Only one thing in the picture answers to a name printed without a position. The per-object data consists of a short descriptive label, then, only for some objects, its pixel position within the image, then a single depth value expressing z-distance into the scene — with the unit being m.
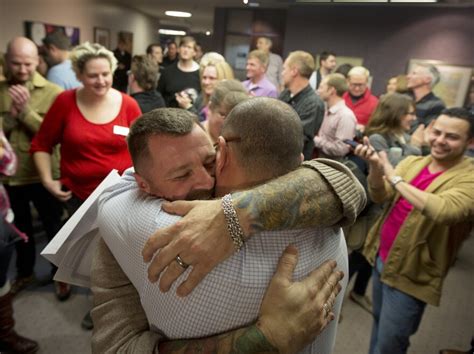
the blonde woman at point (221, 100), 1.75
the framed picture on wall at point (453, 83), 5.49
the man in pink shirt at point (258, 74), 3.56
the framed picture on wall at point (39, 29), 5.08
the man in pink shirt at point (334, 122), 3.02
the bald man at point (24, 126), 2.31
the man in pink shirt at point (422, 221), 1.56
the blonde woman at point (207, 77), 2.89
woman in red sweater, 2.12
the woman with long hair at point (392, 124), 2.45
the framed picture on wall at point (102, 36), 6.48
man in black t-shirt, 3.79
